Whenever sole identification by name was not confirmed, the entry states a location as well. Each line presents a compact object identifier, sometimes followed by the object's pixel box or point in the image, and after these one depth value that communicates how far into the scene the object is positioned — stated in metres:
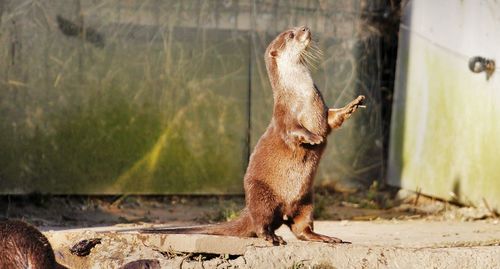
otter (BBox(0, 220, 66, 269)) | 11.56
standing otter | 12.73
